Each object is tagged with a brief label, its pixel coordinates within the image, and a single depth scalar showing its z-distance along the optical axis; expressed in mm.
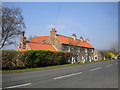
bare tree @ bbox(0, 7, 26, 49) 27009
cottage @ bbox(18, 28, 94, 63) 34281
